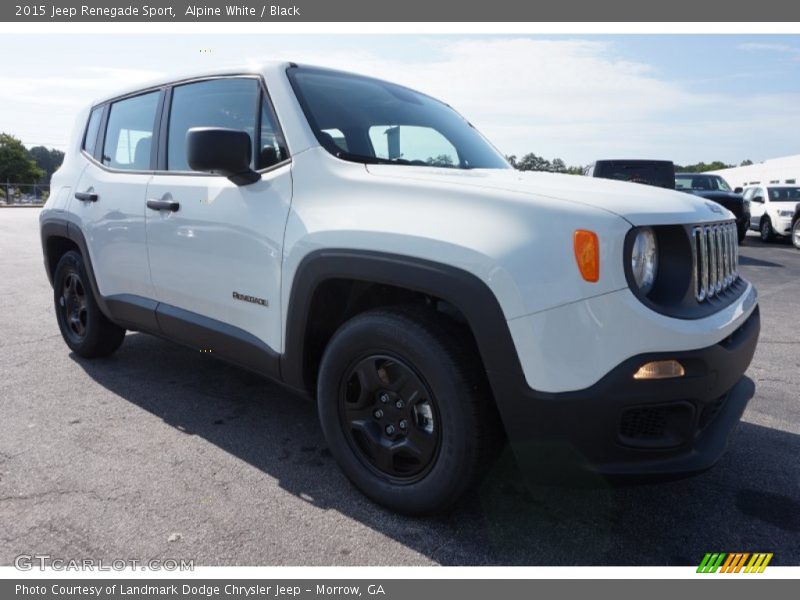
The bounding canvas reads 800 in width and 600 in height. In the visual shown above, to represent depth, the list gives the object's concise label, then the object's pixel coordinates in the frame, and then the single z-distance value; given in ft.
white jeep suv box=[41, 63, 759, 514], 6.43
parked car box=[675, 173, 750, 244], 44.04
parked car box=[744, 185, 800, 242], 52.16
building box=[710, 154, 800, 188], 158.30
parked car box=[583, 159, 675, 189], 35.35
